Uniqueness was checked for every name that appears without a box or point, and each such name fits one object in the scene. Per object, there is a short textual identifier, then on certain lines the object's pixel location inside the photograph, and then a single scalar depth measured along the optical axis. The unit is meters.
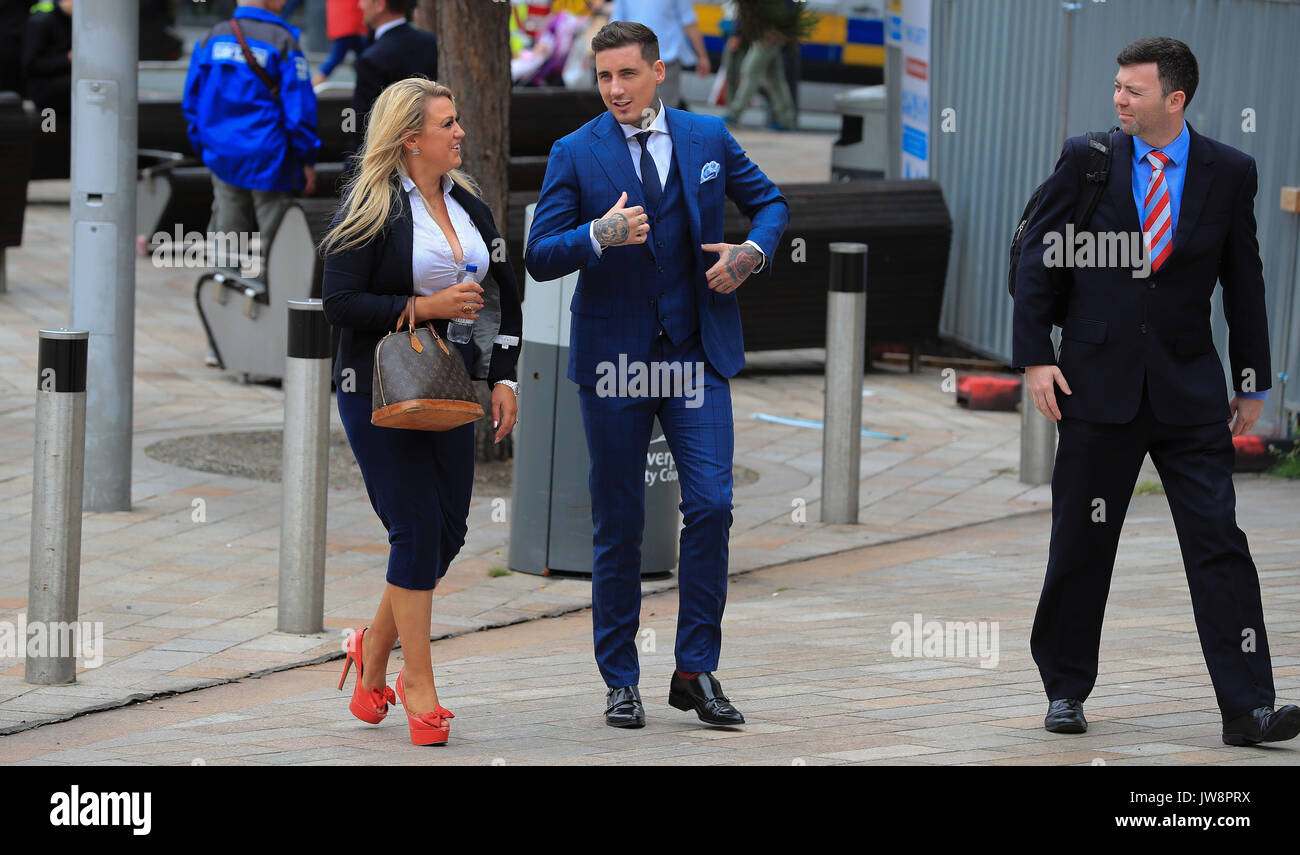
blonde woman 9.56
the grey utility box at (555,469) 13.94
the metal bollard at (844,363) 16.14
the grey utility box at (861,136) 27.56
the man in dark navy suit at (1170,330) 9.41
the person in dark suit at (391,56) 21.19
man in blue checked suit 9.95
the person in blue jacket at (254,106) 21.08
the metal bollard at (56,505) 10.93
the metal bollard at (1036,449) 17.69
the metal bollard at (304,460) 12.23
